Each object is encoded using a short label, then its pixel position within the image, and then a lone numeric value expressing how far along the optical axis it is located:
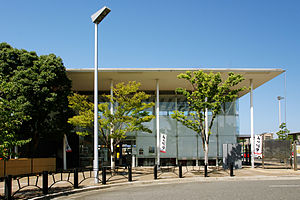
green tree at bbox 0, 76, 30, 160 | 10.93
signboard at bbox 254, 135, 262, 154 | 22.25
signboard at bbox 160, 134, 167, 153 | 21.33
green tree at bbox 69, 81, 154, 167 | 18.92
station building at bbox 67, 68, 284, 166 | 26.22
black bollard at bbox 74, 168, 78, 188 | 12.96
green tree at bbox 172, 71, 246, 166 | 18.86
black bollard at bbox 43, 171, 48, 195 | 11.50
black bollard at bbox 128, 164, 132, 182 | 15.43
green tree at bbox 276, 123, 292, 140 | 31.13
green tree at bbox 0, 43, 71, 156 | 18.97
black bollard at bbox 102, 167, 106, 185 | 14.32
